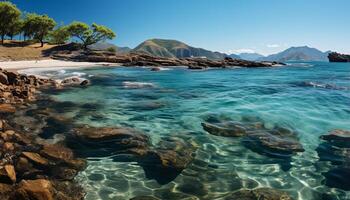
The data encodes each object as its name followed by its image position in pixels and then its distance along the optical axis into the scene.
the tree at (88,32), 99.69
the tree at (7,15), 93.44
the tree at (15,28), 101.13
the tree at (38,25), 100.62
